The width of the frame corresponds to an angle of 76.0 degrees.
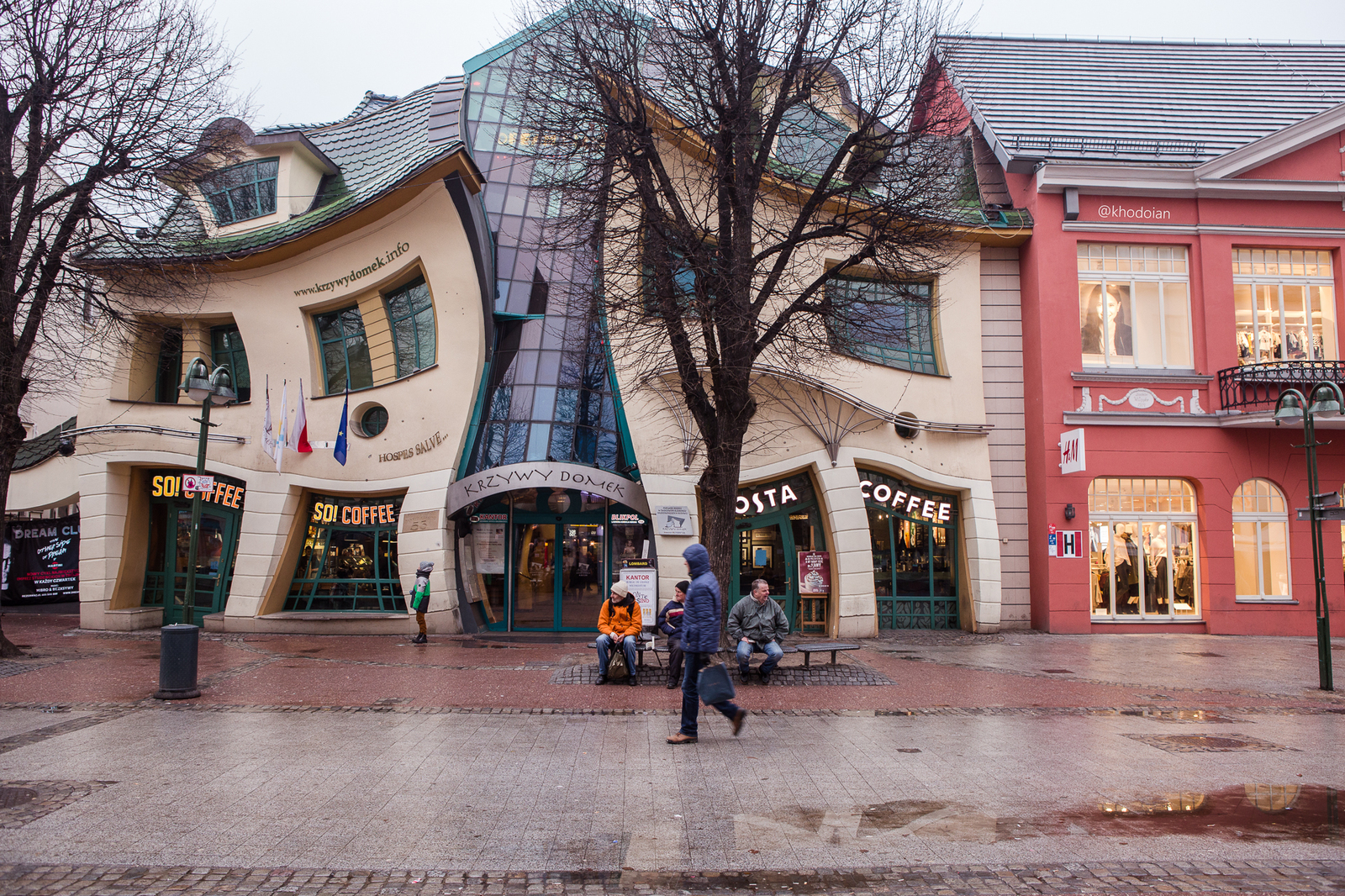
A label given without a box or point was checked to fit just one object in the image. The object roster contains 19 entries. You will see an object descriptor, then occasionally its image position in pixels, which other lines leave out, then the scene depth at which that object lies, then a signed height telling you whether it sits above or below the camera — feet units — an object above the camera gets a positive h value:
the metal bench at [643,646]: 37.47 -4.40
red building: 57.47 +12.54
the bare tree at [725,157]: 36.94 +17.27
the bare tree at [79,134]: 43.27 +21.12
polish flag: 56.24 +7.12
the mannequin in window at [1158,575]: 58.54 -1.87
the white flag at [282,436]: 56.54 +6.99
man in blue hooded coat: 25.91 -2.52
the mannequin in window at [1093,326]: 59.77 +15.28
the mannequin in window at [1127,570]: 58.39 -1.53
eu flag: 54.75 +5.96
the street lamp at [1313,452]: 36.63 +4.36
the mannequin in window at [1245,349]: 59.00 +13.64
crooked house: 54.60 +6.96
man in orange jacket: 36.88 -3.44
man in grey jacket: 35.32 -3.41
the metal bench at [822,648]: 38.29 -4.59
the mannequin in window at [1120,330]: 59.77 +15.01
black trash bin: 32.58 -4.63
